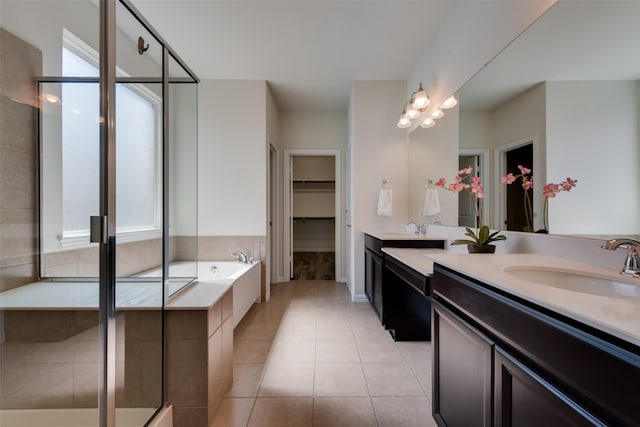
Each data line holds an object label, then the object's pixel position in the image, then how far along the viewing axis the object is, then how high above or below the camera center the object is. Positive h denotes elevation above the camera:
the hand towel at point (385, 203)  3.19 +0.13
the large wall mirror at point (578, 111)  0.94 +0.46
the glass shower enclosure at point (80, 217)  1.10 -0.02
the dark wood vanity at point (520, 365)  0.51 -0.39
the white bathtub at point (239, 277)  2.52 -0.70
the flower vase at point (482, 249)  1.56 -0.21
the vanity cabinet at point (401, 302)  2.29 -0.79
